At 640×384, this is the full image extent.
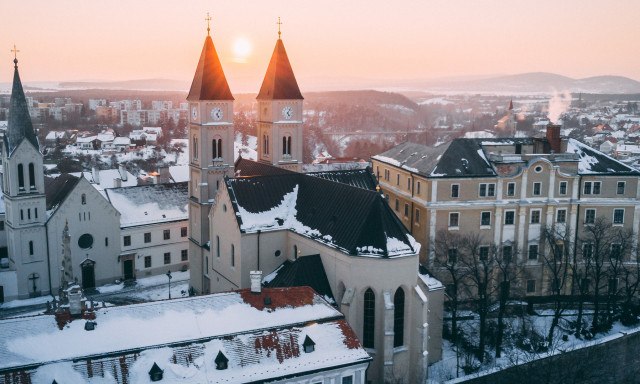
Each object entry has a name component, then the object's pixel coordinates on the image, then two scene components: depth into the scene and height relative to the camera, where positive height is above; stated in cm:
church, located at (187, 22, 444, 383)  4009 -905
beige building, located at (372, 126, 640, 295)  5419 -797
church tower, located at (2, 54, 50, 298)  5375 -862
